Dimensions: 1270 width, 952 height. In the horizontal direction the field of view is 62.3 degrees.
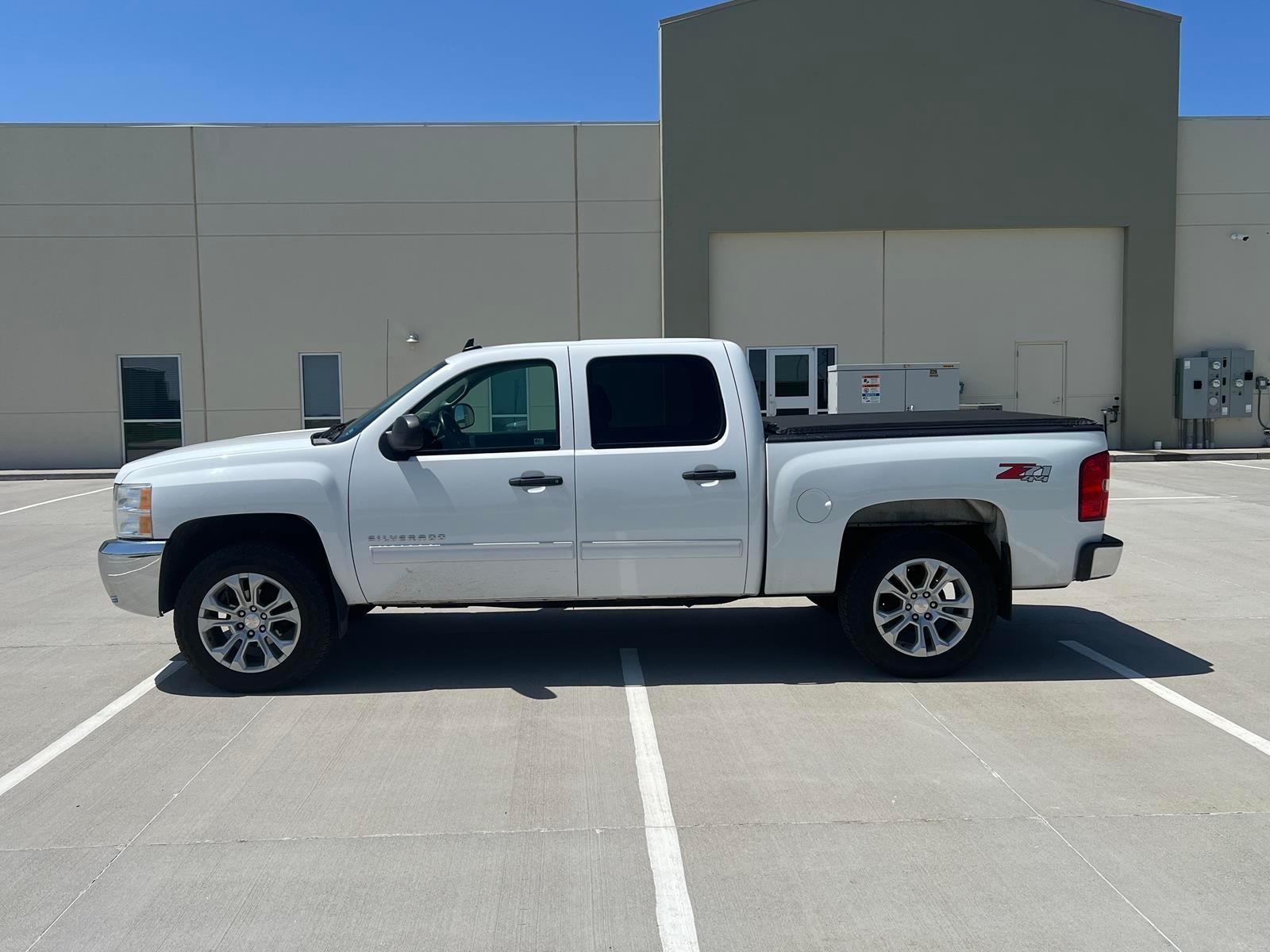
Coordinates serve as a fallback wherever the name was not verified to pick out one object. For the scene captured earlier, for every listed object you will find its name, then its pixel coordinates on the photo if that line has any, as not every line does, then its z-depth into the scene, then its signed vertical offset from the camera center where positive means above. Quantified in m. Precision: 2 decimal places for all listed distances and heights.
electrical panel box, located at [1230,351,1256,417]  22.48 +0.20
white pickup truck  6.11 -0.67
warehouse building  21.50 +3.57
